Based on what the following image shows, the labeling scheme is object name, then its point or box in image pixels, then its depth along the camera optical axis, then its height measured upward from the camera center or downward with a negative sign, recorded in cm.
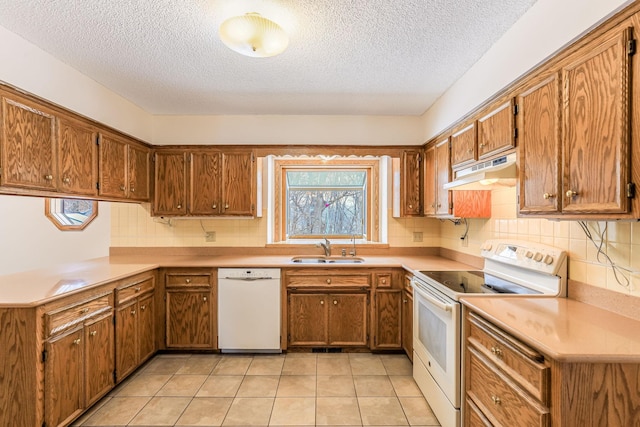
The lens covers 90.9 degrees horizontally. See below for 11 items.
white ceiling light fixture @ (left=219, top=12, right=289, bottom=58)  159 +93
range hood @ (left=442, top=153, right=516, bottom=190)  174 +22
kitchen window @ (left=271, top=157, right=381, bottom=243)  383 +14
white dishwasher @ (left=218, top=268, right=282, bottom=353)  294 -90
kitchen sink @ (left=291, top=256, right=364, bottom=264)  327 -50
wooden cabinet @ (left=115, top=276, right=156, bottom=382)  237 -91
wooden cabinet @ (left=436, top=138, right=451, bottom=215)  266 +32
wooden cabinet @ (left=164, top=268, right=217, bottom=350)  293 -93
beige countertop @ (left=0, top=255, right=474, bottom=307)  182 -46
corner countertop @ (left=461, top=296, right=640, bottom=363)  107 -47
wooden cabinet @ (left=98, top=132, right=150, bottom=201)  263 +42
